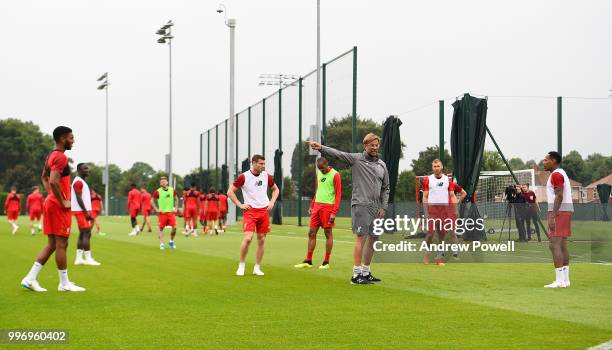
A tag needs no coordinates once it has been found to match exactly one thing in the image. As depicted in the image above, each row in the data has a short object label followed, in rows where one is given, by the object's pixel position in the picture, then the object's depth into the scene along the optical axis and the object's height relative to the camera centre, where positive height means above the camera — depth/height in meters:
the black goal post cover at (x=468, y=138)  18.50 +1.42
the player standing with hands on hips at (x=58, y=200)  10.09 -0.03
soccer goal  24.32 +0.51
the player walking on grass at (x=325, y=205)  14.68 -0.13
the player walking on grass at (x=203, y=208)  32.12 -0.41
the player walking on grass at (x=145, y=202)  35.50 -0.19
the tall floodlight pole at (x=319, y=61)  33.50 +5.99
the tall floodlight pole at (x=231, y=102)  41.88 +5.15
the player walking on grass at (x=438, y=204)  15.33 -0.12
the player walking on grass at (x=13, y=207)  34.88 -0.40
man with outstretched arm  11.48 -0.02
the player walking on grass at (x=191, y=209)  29.75 -0.41
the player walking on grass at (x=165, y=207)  20.86 -0.25
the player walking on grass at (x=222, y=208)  34.29 -0.45
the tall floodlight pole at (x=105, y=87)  71.44 +10.07
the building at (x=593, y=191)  28.17 +0.26
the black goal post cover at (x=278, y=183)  41.66 +0.79
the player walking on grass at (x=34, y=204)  32.47 -0.27
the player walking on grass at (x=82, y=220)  14.77 -0.44
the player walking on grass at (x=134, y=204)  33.00 -0.26
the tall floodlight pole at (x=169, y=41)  50.69 +10.17
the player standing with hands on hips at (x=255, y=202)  13.22 -0.07
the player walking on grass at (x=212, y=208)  30.45 -0.39
